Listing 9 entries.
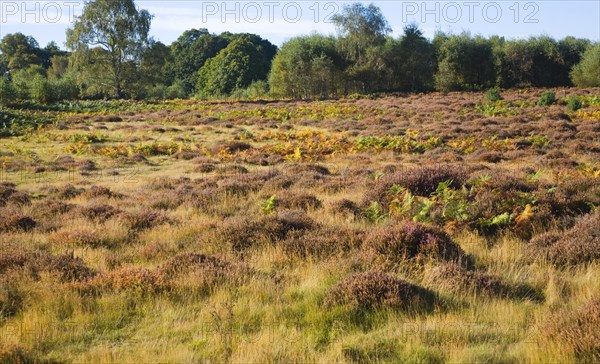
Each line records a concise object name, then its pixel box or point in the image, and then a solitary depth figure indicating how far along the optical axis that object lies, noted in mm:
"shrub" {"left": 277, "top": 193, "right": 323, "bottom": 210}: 9553
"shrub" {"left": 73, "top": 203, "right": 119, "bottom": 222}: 9102
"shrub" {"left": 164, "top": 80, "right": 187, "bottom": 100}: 65938
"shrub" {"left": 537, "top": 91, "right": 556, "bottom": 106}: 31397
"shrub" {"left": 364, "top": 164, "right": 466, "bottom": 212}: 9391
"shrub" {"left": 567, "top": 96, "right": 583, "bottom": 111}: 27333
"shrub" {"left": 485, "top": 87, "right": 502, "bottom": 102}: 35841
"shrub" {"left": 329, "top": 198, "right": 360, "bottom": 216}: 8766
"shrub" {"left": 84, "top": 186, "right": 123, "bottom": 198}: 11742
